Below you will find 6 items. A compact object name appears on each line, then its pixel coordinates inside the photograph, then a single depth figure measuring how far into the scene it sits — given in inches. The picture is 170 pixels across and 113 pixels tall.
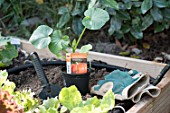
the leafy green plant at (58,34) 73.1
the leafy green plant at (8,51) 83.9
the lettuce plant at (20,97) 65.8
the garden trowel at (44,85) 74.9
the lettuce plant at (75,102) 63.8
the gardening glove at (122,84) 74.3
